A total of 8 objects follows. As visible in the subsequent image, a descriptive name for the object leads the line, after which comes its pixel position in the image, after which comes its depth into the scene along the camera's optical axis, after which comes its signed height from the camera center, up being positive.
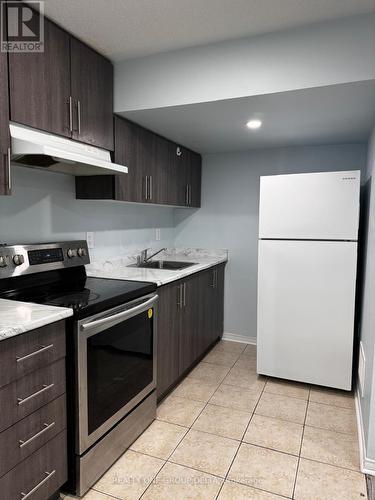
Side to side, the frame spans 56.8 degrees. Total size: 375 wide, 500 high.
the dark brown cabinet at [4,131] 1.58 +0.42
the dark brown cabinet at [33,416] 1.30 -0.78
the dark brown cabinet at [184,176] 3.18 +0.48
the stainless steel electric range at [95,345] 1.62 -0.63
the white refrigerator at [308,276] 2.57 -0.38
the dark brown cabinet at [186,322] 2.47 -0.80
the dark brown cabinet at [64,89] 1.71 +0.74
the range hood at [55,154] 1.63 +0.36
